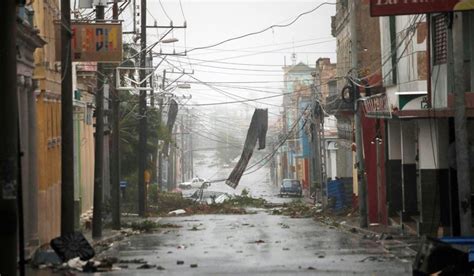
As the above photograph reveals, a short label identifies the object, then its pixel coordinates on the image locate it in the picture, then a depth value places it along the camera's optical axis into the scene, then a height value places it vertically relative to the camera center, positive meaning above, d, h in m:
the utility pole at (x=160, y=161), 81.84 +1.36
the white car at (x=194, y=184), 130.74 -0.99
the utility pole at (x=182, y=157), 147.18 +2.59
